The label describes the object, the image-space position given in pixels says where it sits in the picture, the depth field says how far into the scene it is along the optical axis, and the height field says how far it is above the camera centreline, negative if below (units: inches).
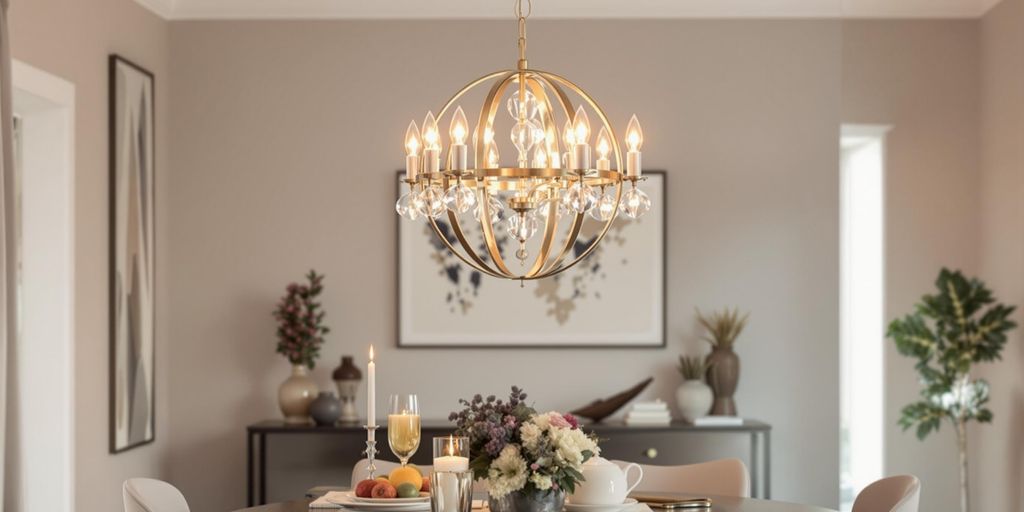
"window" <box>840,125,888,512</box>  233.8 -14.4
